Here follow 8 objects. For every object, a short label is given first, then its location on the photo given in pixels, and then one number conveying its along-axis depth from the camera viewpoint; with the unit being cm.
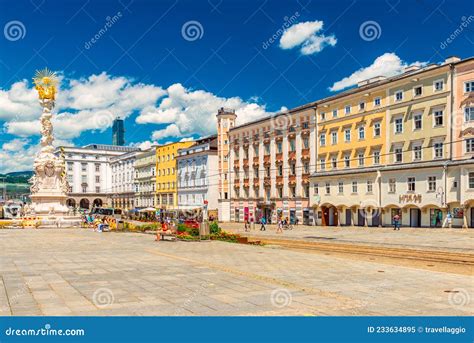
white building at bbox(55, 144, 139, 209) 12742
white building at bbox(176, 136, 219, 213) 8469
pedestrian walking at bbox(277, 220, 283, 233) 4898
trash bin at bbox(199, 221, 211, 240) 3170
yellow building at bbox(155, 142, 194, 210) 9656
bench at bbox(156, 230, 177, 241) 3263
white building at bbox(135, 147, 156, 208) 10512
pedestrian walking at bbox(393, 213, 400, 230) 4827
